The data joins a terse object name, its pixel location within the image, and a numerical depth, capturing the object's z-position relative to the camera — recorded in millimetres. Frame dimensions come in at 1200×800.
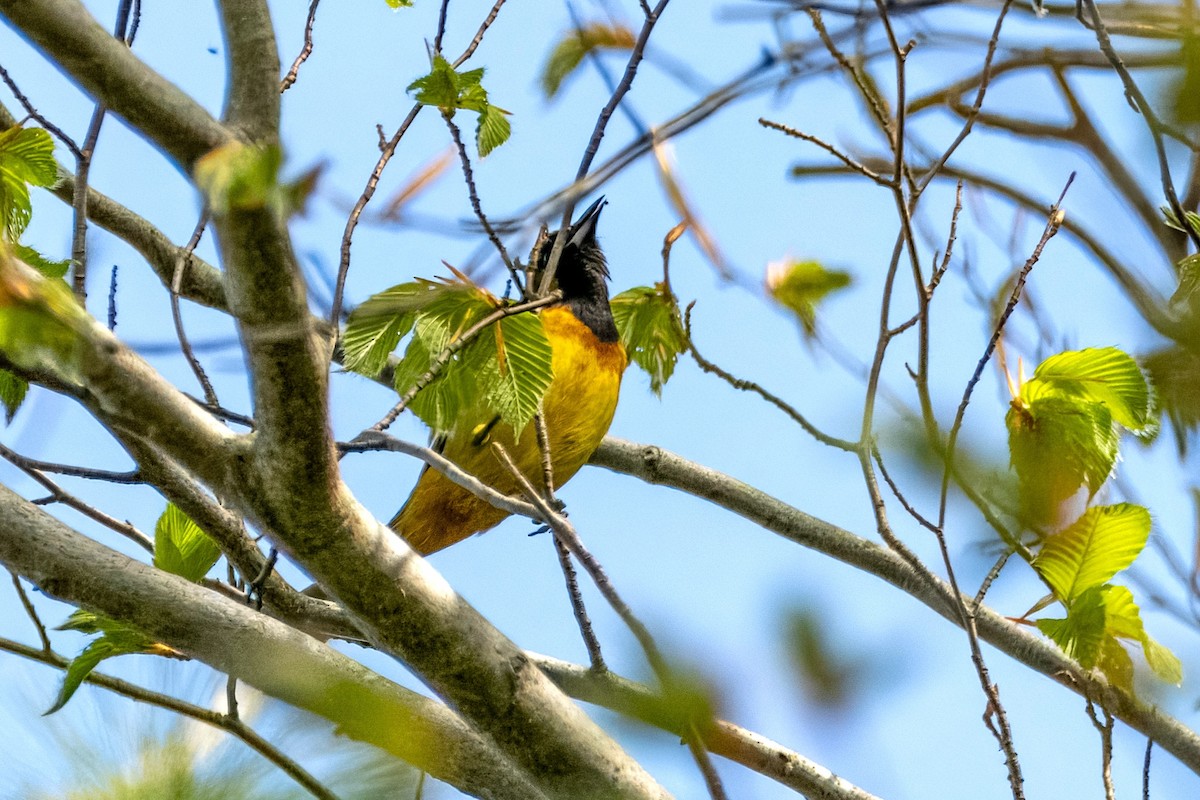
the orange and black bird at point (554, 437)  8195
